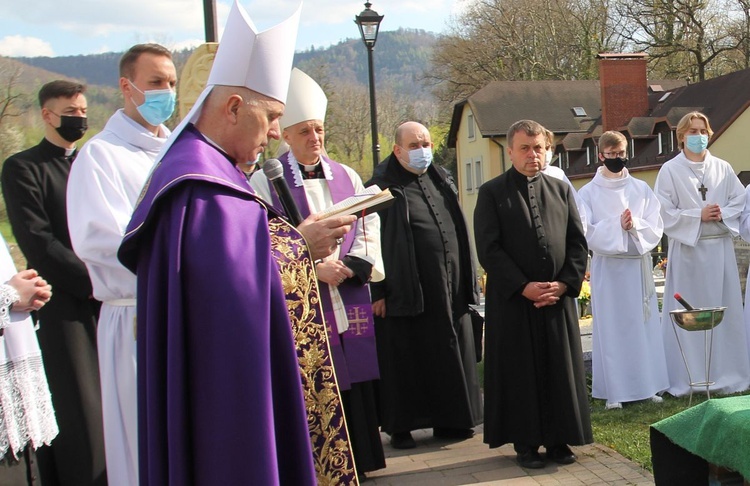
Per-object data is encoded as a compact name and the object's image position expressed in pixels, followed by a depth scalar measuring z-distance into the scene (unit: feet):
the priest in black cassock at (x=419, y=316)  23.09
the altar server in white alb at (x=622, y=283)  27.02
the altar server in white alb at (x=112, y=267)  12.85
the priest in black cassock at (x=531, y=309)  20.08
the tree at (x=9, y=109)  57.16
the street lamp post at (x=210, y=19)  26.35
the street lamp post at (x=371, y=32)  48.47
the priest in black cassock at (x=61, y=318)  14.98
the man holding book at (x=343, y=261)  18.25
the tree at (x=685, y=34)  135.23
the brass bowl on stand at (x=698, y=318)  19.67
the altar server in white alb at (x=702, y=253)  28.40
